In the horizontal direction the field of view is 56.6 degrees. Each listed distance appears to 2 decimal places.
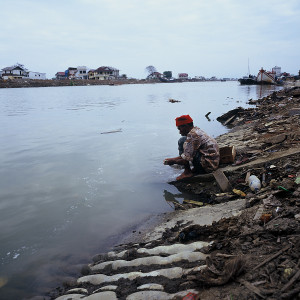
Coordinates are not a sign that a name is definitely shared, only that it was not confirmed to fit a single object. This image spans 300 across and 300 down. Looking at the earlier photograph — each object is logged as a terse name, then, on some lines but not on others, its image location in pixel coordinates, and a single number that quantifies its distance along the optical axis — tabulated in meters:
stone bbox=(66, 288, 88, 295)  3.17
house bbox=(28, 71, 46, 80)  100.80
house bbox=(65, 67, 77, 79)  111.75
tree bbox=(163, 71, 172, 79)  157.00
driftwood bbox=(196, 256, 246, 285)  2.35
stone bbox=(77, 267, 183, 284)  2.94
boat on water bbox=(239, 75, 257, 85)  69.70
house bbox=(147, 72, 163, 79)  149.62
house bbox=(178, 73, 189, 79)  169.12
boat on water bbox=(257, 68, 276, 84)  60.23
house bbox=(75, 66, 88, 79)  111.31
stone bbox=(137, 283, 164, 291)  2.70
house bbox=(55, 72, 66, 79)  116.19
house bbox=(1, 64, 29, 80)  88.75
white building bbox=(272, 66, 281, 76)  112.72
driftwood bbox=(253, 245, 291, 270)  2.44
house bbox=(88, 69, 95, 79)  107.14
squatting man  5.90
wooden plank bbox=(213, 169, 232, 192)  5.55
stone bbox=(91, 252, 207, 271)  3.12
